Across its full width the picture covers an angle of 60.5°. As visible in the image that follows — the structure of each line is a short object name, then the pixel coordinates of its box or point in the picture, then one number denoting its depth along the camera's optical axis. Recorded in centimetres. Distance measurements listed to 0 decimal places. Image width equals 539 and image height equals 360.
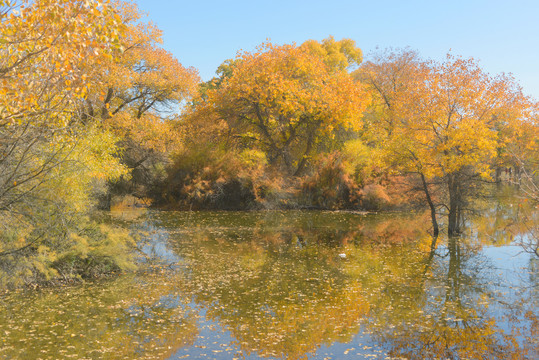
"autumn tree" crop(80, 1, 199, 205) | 2686
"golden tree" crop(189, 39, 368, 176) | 3084
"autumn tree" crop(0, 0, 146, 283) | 782
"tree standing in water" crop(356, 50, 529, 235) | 1791
